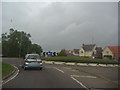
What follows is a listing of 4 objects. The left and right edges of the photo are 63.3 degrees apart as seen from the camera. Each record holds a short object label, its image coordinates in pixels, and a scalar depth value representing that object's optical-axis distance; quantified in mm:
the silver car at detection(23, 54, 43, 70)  9090
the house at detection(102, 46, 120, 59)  45213
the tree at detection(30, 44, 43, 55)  48820
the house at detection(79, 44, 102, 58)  54064
